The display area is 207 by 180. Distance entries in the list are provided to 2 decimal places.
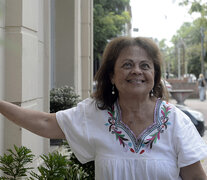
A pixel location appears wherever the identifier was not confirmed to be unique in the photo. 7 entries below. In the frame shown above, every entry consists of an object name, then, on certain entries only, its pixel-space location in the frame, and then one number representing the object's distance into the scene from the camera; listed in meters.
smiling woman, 2.07
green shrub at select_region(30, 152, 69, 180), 2.37
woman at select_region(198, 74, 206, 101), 23.23
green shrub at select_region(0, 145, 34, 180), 2.41
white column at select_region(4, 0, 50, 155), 3.74
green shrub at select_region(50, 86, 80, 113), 7.36
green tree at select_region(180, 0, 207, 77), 60.39
